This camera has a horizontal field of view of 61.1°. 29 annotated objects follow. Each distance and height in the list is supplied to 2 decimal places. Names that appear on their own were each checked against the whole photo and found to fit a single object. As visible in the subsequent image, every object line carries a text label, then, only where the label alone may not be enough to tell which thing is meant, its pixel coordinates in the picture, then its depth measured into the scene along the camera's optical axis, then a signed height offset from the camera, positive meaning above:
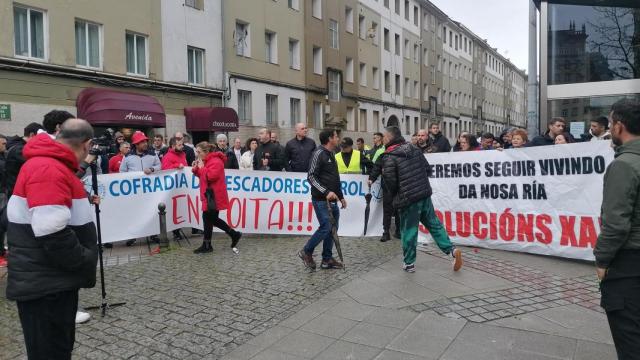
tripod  5.45 -1.11
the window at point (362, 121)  39.04 +2.87
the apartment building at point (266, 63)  24.94 +4.95
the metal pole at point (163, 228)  9.07 -1.10
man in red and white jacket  3.07 -0.46
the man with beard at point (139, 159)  9.94 +0.07
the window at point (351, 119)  37.25 +2.84
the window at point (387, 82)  43.91 +6.32
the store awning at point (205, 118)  22.02 +1.79
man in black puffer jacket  6.98 -0.42
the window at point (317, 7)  32.66 +9.25
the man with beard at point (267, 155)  11.66 +0.13
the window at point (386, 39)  43.94 +9.82
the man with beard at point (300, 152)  10.73 +0.18
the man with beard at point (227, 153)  11.03 +0.19
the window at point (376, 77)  41.62 +6.38
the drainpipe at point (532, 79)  11.80 +1.75
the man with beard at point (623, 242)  3.12 -0.51
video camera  5.34 +0.20
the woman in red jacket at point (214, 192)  8.79 -0.49
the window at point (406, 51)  48.05 +9.70
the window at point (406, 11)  48.12 +13.18
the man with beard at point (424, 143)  10.32 +0.31
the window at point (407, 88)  48.12 +6.38
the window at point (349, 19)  37.29 +9.77
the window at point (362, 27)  39.35 +9.72
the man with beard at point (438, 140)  10.73 +0.37
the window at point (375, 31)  40.97 +9.84
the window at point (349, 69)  37.19 +6.27
